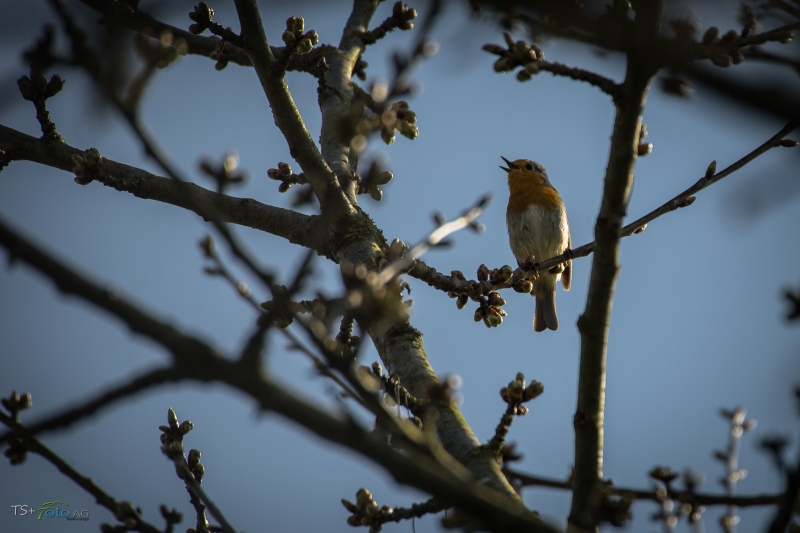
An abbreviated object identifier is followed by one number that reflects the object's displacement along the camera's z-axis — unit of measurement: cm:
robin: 1575
